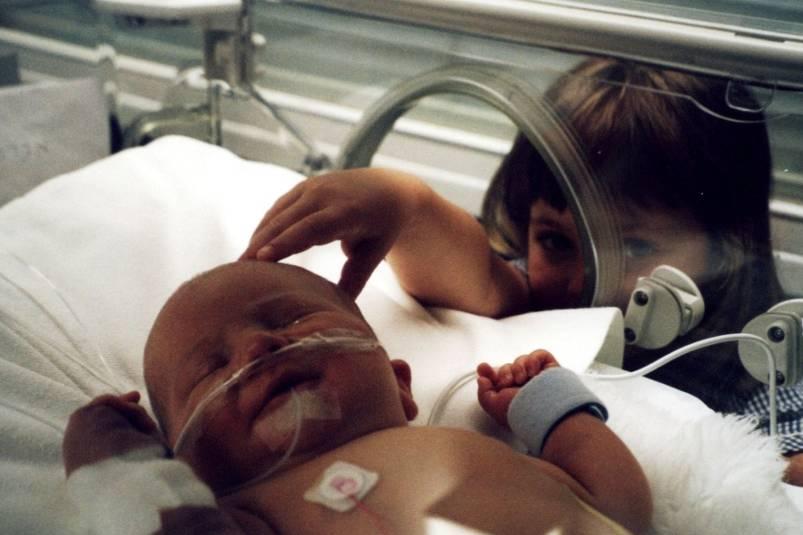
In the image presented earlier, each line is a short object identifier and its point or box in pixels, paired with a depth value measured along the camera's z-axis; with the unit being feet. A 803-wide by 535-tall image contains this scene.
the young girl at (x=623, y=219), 2.20
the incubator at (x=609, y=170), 2.19
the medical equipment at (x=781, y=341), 2.15
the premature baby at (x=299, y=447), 1.47
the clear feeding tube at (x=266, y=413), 1.56
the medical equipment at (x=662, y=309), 2.30
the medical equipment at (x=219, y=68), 3.25
